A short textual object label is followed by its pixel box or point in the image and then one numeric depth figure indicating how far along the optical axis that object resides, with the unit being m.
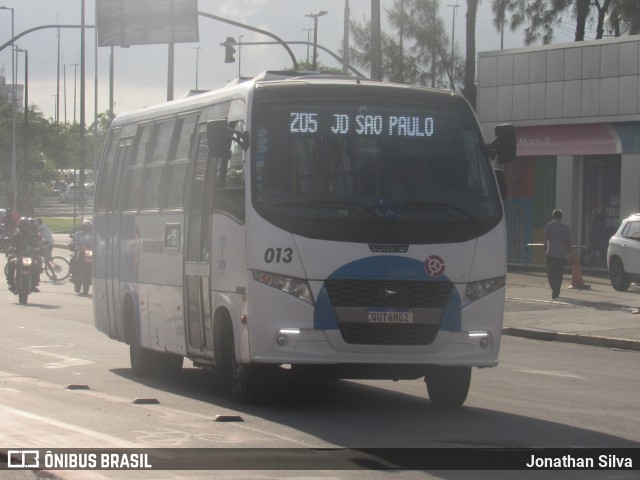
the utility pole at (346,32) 40.34
